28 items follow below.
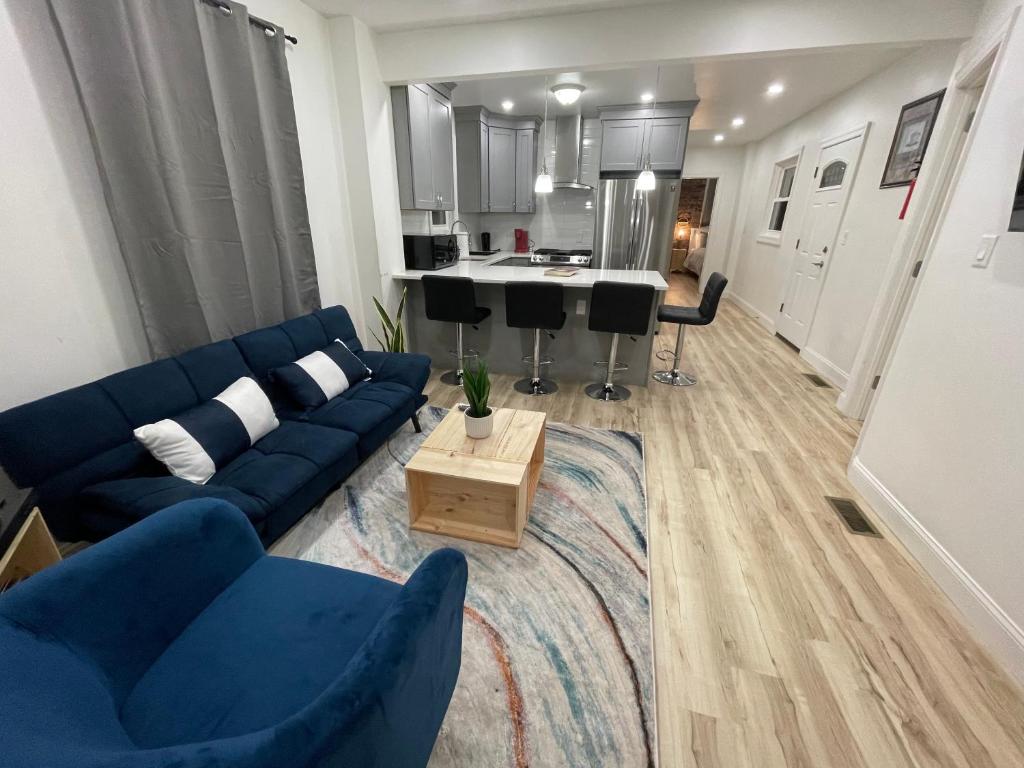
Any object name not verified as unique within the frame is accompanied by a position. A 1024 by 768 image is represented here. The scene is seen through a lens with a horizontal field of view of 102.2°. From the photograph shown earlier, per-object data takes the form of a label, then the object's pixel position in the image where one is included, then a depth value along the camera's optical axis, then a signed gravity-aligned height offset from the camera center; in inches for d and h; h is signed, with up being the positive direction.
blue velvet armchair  23.3 -33.4
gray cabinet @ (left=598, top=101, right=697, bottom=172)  188.4 +38.3
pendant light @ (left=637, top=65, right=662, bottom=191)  162.8 +16.3
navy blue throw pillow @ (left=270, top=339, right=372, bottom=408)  89.8 -33.9
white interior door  154.8 -1.0
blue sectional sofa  55.6 -35.7
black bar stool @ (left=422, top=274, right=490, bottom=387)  125.5 -23.5
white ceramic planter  78.4 -36.7
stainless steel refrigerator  195.0 -0.1
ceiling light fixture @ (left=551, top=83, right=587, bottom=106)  149.4 +44.0
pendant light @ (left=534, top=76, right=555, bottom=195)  159.6 +13.6
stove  205.2 -16.8
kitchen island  137.6 -38.7
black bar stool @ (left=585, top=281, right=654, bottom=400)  116.4 -22.7
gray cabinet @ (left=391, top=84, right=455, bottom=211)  133.6 +24.3
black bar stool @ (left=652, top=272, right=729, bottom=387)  130.2 -27.6
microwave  148.0 -10.9
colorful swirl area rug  48.1 -55.3
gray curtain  66.3 +10.5
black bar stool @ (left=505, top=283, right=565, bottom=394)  121.2 -23.6
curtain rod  80.5 +39.0
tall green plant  133.5 -34.8
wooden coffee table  72.0 -45.5
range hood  206.6 +32.4
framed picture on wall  111.3 +24.0
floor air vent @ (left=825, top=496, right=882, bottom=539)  80.6 -54.4
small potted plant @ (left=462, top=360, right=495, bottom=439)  75.3 -32.2
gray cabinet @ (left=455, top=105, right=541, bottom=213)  195.1 +28.2
